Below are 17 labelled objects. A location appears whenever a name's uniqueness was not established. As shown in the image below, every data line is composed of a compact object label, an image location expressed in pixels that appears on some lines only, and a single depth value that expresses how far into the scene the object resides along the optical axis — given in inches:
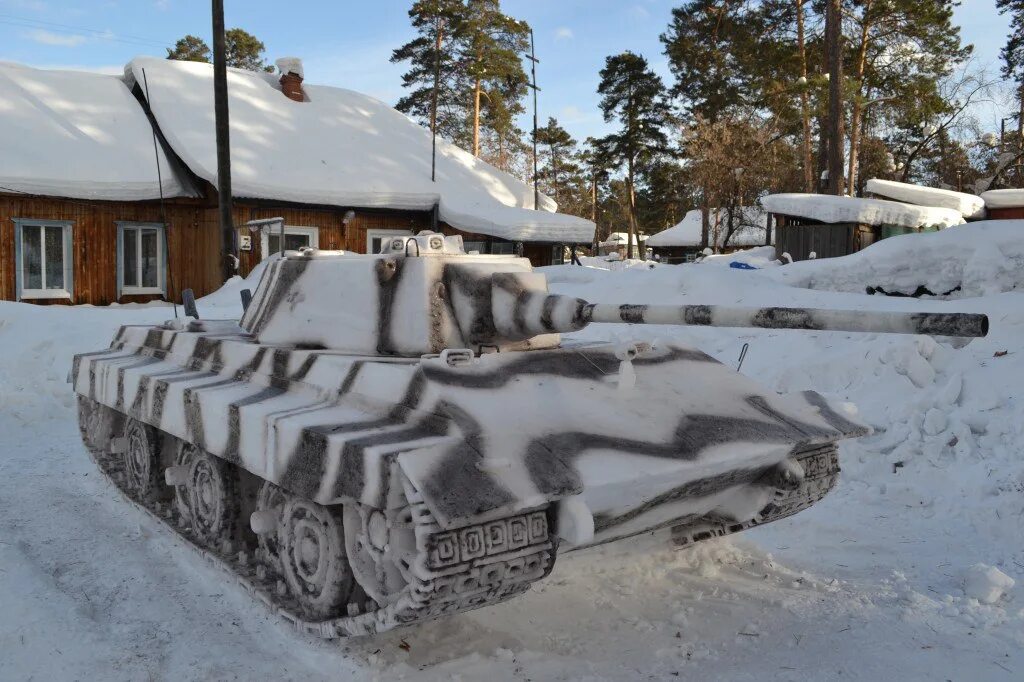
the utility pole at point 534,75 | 872.5
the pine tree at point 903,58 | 866.8
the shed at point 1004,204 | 954.4
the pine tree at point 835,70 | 724.7
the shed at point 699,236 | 1402.6
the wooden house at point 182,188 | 609.6
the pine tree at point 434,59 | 1232.2
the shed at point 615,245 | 2122.5
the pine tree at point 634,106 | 1499.8
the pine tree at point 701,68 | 1288.1
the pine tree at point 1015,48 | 1044.5
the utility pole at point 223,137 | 523.8
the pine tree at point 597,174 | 1562.5
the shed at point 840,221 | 807.7
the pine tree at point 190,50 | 1521.9
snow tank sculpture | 126.3
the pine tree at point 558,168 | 2183.8
